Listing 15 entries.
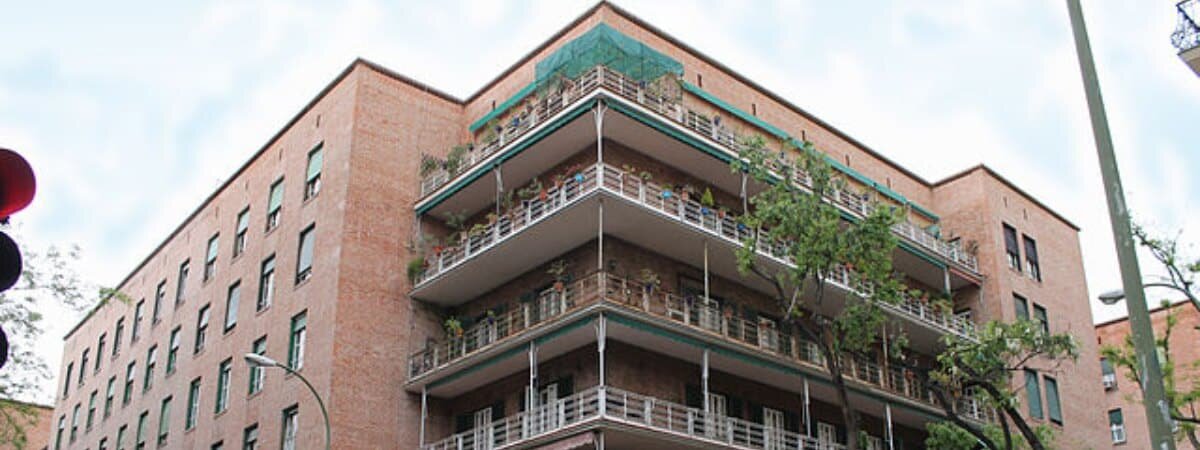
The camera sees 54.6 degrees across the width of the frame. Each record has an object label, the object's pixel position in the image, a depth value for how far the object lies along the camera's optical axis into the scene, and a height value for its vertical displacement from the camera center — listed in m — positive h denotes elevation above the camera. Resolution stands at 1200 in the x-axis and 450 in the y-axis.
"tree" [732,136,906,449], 21.75 +8.19
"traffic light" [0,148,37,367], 4.16 +1.78
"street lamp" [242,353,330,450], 22.53 +6.38
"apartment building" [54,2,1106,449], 26.92 +10.57
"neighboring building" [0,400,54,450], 63.07 +14.60
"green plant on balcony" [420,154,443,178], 32.38 +14.12
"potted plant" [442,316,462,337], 28.89 +9.13
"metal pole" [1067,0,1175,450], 8.66 +3.10
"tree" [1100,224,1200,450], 24.89 +7.92
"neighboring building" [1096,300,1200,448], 48.41 +13.18
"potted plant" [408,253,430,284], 30.66 +10.83
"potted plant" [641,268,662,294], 26.59 +9.13
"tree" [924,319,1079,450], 20.73 +6.22
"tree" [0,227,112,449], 28.95 +9.06
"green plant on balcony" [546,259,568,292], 27.86 +9.96
